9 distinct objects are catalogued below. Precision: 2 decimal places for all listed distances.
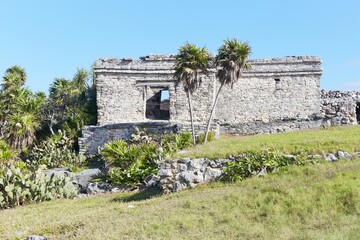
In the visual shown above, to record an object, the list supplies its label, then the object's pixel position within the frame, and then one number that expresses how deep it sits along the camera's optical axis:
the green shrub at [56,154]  19.56
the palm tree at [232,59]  17.19
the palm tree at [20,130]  20.72
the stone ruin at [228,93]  21.70
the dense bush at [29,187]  13.24
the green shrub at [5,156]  16.20
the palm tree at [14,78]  24.02
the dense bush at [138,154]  14.64
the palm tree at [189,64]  17.14
